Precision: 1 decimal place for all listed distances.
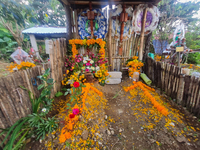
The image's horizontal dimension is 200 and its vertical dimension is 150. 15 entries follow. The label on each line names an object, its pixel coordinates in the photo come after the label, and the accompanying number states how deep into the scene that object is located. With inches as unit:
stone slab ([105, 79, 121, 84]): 155.3
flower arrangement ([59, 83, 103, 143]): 66.3
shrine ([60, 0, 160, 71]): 148.5
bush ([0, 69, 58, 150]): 62.6
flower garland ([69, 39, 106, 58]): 137.4
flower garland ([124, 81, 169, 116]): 93.3
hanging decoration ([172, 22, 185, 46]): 158.7
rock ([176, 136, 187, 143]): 69.4
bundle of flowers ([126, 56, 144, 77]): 157.9
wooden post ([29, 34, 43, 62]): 314.4
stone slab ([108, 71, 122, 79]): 154.0
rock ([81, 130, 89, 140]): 68.2
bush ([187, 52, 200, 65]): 285.1
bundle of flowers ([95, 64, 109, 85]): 134.2
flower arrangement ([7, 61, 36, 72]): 81.3
